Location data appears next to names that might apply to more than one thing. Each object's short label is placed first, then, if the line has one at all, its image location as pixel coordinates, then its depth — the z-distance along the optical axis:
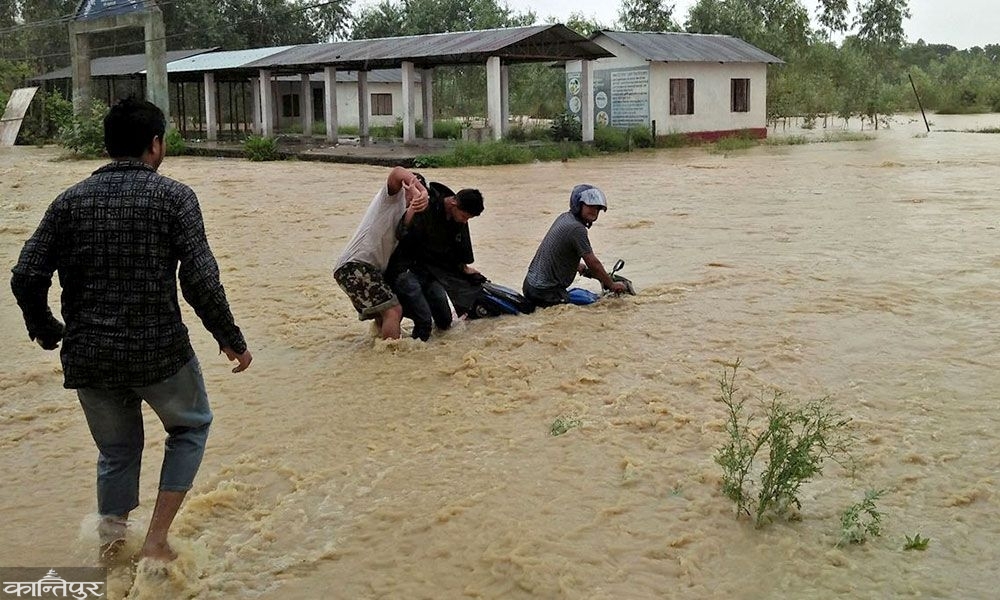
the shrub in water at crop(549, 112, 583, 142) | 30.20
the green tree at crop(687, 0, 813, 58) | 44.25
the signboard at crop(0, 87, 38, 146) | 34.12
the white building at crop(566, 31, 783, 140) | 31.80
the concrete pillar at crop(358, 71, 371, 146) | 31.16
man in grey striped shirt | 7.53
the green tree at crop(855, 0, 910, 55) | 56.05
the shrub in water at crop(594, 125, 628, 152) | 29.80
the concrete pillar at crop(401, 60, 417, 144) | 28.70
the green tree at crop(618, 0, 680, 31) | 48.25
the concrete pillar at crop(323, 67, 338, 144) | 31.52
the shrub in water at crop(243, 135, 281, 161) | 27.73
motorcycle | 7.79
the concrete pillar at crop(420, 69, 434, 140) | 31.92
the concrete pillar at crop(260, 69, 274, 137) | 33.62
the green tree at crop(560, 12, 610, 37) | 44.97
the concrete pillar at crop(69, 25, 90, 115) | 31.75
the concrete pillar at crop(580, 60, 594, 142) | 29.83
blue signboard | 29.72
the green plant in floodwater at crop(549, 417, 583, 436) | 5.44
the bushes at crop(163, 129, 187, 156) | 30.53
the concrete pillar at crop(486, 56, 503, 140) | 26.72
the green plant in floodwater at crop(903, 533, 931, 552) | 3.95
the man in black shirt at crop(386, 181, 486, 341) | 6.97
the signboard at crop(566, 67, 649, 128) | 31.95
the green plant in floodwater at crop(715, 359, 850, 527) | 4.16
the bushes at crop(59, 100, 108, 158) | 28.42
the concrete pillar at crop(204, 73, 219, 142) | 35.97
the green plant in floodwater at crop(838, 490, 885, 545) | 4.00
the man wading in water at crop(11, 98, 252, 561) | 3.43
